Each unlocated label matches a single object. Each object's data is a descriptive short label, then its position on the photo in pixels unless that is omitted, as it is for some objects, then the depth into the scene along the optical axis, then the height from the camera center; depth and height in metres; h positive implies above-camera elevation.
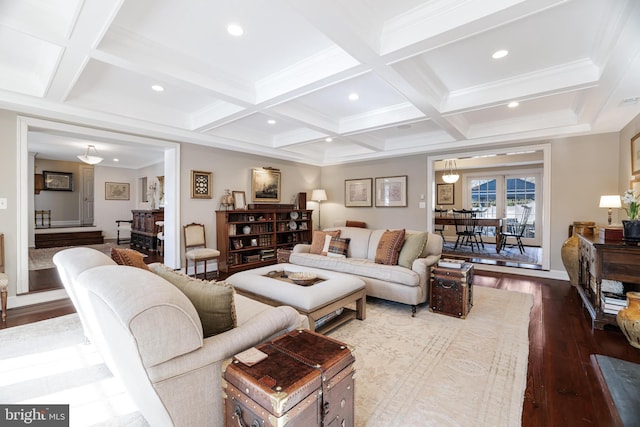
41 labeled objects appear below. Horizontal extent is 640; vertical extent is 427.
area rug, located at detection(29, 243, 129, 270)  5.25 -1.03
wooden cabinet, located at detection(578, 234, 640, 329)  2.59 -0.55
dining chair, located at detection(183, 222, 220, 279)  4.59 -0.65
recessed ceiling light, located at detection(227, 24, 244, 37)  2.31 +1.50
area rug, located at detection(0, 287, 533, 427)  1.65 -1.18
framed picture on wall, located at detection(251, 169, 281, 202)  6.09 +0.54
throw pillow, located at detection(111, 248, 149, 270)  1.85 -0.33
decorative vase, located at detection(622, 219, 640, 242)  2.68 -0.19
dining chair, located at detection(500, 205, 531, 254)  7.11 -0.47
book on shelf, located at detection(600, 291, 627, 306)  2.72 -0.86
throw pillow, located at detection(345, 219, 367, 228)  6.88 -0.35
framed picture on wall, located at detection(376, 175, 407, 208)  6.20 +0.42
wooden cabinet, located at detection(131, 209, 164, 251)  6.82 -0.49
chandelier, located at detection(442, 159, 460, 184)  7.34 +1.27
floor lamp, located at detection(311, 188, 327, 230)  7.20 +0.37
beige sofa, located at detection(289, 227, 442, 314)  3.13 -0.71
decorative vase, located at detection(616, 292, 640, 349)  2.31 -0.91
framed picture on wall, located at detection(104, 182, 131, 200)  9.02 +0.61
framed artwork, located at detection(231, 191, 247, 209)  5.71 +0.19
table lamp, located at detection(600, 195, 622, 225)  3.64 +0.10
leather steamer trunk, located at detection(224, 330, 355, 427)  1.08 -0.73
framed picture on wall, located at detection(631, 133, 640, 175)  3.42 +0.69
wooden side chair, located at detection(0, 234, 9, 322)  2.88 -0.85
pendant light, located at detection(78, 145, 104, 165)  6.25 +1.12
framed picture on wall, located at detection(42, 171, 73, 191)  8.48 +0.88
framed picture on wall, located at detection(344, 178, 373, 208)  6.81 +0.43
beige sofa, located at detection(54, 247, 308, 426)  1.06 -0.57
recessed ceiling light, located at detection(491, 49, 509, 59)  2.64 +1.49
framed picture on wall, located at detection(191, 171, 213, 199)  5.09 +0.46
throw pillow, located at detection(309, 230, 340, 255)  4.26 -0.47
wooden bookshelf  5.31 -0.54
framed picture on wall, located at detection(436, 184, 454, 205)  9.38 +0.53
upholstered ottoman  2.42 -0.77
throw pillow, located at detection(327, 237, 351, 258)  4.04 -0.55
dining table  6.61 -0.32
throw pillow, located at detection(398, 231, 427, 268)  3.36 -0.48
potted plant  2.67 -0.13
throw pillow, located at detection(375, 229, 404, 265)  3.48 -0.48
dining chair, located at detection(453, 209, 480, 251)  6.86 -0.35
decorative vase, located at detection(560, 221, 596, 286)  4.05 -0.61
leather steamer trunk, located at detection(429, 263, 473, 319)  3.00 -0.88
